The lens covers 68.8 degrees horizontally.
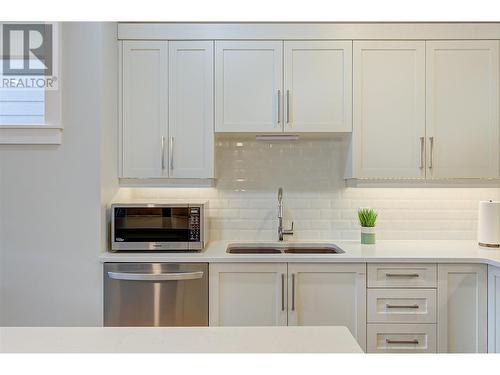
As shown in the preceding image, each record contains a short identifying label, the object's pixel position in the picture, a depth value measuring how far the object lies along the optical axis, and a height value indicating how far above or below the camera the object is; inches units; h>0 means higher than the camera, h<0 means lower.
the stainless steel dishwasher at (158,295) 82.7 -25.3
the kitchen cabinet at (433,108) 92.4 +19.5
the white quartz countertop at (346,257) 82.0 -16.5
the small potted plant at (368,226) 99.4 -11.4
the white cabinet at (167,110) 93.4 +18.9
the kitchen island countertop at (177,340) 30.2 -13.8
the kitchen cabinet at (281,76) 93.7 +27.8
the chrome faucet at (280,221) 103.1 -10.5
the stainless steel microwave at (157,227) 86.5 -10.4
